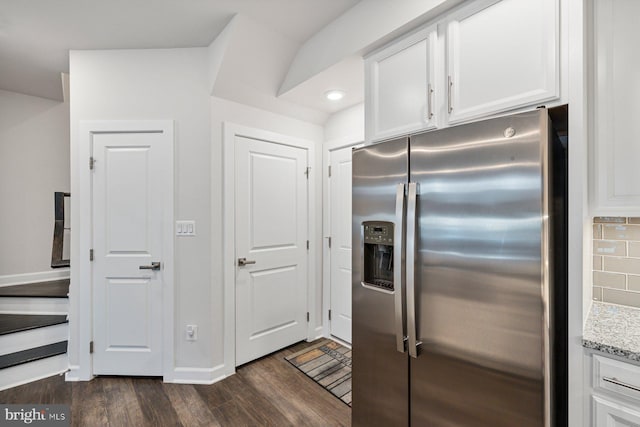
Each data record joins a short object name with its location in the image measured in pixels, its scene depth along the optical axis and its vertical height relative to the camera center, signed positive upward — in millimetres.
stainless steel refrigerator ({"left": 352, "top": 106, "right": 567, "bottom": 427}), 1050 -250
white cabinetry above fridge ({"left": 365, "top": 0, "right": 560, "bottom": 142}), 1150 +657
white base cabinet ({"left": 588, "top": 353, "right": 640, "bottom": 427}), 983 -602
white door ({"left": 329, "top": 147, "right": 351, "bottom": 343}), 2938 -271
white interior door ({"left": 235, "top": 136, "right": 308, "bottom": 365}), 2611 -290
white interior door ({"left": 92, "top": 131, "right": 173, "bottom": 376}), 2396 -303
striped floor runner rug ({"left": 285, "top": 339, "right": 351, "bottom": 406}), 2290 -1299
